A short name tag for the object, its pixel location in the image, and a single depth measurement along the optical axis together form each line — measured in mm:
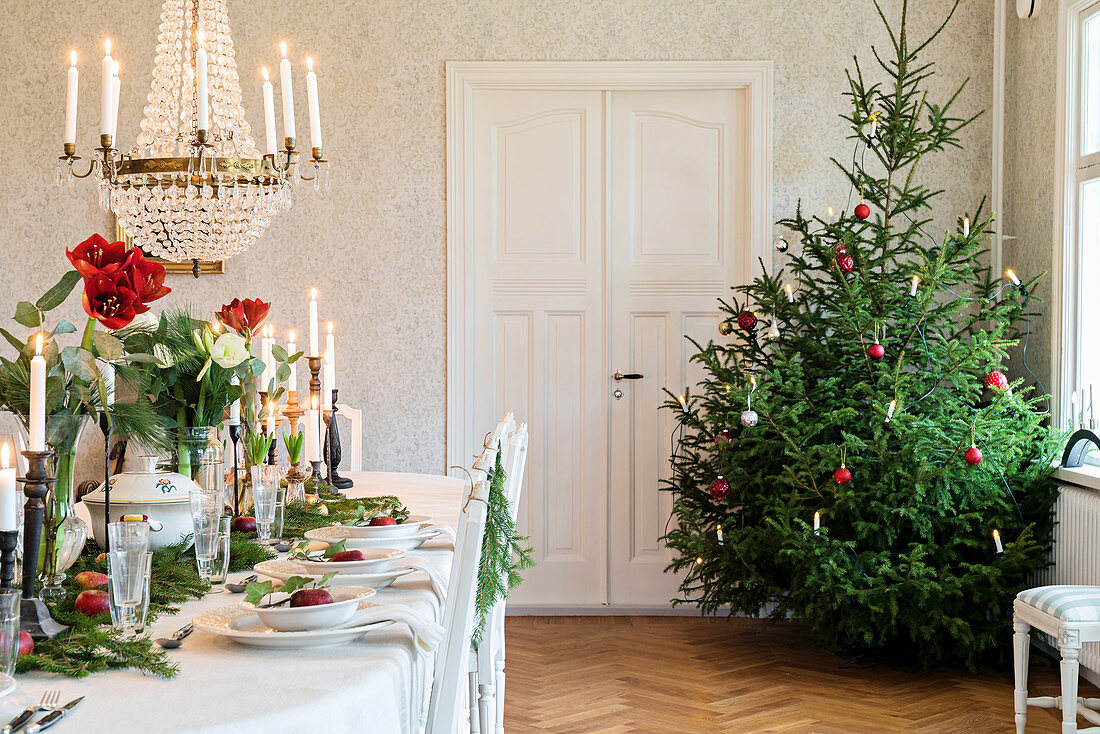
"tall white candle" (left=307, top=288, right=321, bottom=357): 2729
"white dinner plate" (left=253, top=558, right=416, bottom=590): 1678
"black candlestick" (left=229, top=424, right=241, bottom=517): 2304
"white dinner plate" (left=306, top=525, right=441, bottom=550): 2051
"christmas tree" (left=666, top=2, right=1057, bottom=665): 3416
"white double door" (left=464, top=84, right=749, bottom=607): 4465
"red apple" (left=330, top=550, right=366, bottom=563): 1779
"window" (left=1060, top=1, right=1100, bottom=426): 3562
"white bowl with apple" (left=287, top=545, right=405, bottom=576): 1731
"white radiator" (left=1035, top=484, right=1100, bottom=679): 3258
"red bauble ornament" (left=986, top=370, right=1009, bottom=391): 3357
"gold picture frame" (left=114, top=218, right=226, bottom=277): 4363
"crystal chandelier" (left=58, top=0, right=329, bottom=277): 2545
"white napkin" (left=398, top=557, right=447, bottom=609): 1739
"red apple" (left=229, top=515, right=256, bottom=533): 2178
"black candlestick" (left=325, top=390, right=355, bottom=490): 2963
